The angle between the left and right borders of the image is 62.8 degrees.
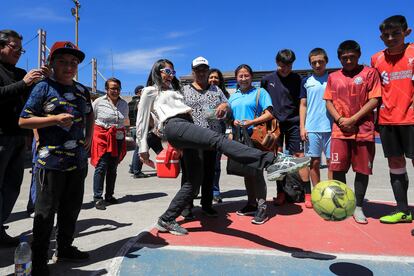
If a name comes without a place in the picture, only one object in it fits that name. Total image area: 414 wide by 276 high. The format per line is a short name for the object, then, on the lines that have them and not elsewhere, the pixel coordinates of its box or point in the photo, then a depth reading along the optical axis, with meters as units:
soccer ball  2.89
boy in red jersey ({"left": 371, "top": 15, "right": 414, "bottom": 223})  4.29
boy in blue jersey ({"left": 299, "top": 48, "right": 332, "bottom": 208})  5.12
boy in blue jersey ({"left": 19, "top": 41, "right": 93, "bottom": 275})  2.88
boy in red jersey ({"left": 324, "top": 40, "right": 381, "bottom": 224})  4.40
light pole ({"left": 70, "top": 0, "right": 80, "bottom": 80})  31.90
